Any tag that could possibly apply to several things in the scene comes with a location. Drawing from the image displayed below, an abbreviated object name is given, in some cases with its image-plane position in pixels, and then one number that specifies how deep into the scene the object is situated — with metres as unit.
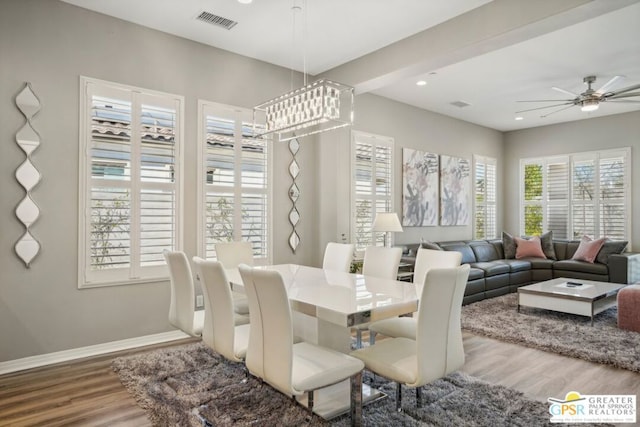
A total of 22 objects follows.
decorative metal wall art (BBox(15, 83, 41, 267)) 3.27
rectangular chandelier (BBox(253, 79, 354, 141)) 2.97
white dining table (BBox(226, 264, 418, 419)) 2.16
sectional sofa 5.77
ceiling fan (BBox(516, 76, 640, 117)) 4.87
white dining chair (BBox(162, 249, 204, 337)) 2.85
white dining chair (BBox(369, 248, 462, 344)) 2.89
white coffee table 4.45
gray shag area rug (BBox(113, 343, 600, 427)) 2.41
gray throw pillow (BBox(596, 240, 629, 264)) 6.10
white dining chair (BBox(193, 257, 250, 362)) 2.41
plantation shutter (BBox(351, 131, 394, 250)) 5.64
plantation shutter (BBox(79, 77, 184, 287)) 3.61
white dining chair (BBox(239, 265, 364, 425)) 1.96
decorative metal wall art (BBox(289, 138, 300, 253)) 4.99
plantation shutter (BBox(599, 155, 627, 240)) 6.93
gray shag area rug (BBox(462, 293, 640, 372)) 3.53
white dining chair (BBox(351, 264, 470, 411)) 2.03
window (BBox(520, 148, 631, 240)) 6.97
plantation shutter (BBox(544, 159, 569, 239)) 7.65
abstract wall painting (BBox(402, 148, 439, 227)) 6.39
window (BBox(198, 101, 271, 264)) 4.31
